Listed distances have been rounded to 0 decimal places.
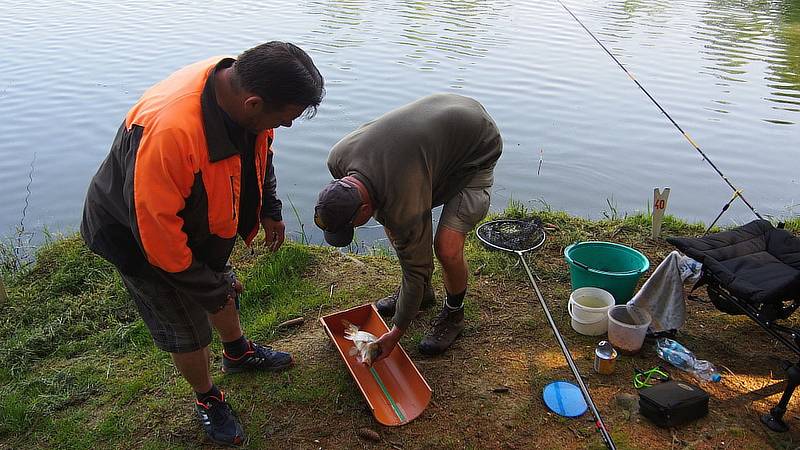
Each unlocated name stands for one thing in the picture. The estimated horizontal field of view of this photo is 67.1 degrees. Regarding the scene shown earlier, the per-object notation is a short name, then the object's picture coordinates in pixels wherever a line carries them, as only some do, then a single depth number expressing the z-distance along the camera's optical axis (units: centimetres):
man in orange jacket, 177
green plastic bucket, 311
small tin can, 269
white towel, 292
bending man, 222
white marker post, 374
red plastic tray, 260
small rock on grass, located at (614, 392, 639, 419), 249
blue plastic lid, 251
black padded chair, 246
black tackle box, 236
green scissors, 265
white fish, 251
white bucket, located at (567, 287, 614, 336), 296
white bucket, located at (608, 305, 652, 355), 280
